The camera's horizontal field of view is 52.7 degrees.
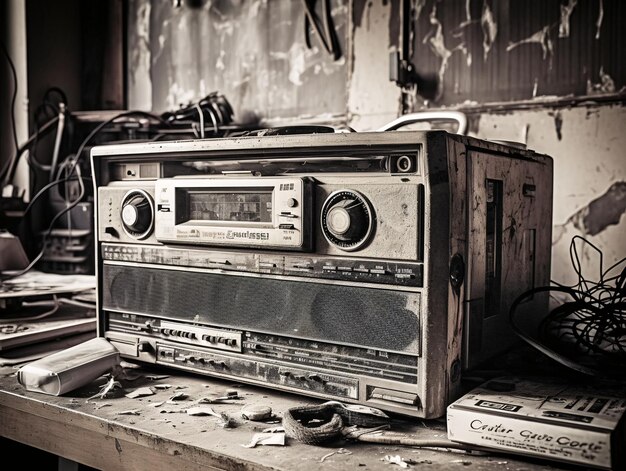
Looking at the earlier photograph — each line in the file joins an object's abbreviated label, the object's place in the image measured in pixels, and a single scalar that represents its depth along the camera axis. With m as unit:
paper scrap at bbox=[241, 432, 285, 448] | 0.77
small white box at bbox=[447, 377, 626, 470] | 0.67
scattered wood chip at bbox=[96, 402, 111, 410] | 0.91
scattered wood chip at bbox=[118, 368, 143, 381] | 1.05
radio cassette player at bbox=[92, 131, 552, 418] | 0.81
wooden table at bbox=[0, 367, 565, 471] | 0.72
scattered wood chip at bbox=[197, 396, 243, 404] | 0.93
